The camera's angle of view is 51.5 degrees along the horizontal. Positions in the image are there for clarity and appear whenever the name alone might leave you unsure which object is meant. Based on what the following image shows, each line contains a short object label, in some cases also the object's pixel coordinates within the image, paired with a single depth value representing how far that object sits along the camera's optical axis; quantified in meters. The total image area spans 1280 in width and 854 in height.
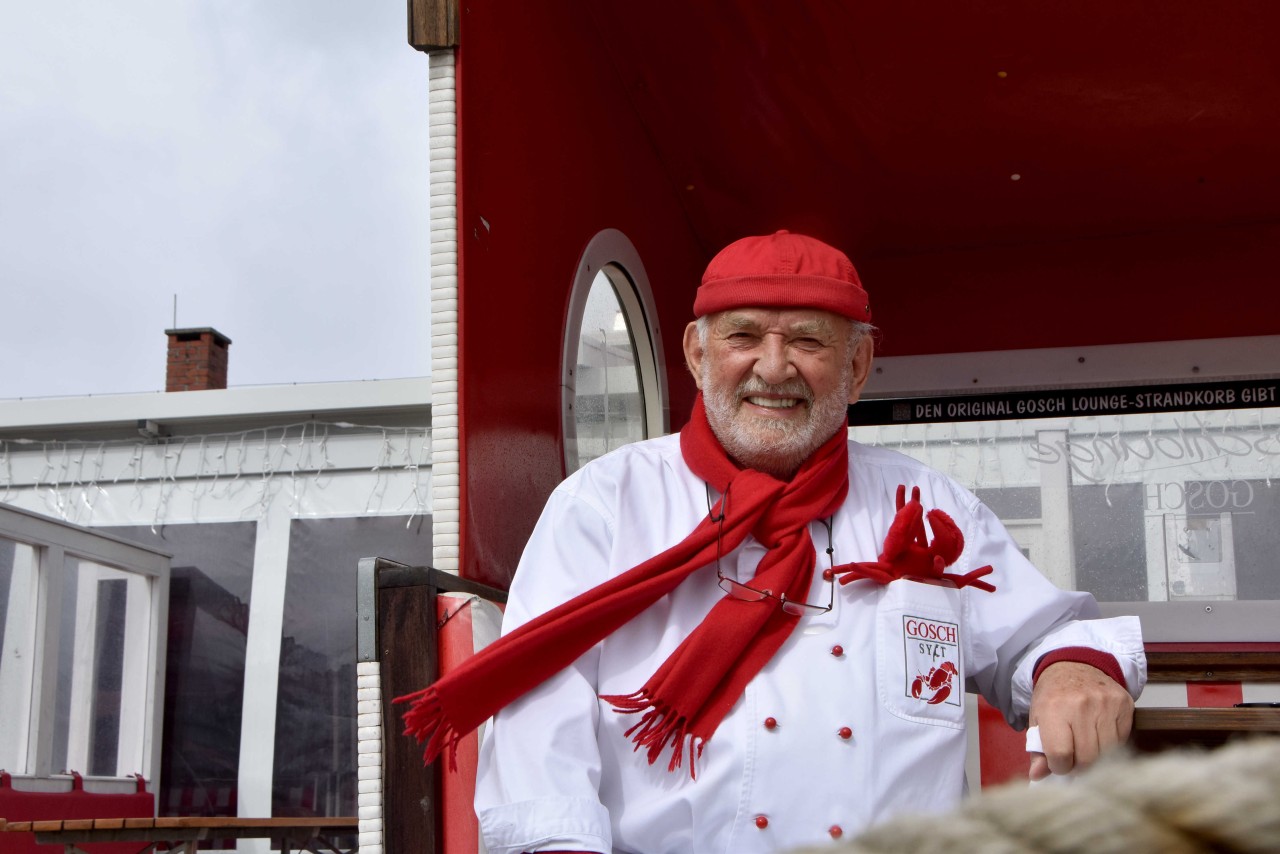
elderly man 1.85
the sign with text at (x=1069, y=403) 4.42
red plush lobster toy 2.02
